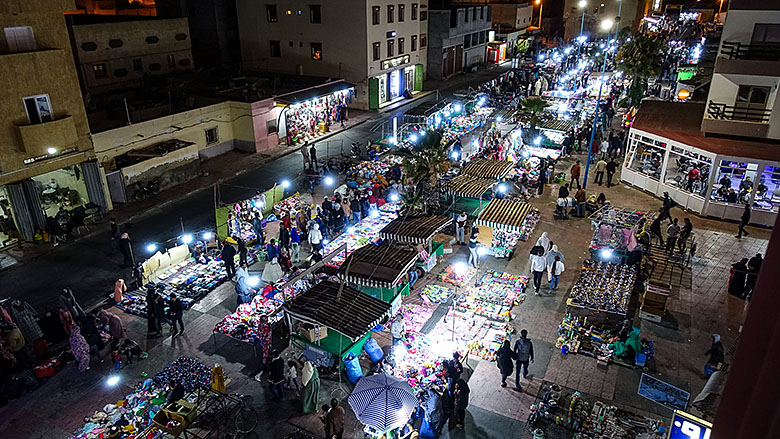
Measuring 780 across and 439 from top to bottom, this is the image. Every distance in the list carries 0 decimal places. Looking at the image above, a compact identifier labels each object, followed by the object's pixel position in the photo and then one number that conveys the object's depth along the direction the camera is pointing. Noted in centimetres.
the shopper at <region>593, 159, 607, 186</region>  2866
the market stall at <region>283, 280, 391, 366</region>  1417
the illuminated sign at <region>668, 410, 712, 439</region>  792
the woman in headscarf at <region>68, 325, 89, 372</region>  1498
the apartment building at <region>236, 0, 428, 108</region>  4291
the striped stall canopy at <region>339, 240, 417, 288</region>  1620
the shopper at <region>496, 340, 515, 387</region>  1389
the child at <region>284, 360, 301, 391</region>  1437
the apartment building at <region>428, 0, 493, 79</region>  5659
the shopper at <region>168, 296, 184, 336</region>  1642
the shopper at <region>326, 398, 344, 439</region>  1200
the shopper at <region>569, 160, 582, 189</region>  2762
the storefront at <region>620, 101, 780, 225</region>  2392
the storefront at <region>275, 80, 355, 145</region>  3678
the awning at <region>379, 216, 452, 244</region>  1919
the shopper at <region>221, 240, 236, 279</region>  1958
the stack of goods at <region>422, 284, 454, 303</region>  1854
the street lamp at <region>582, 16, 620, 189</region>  2822
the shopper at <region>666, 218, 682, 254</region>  2084
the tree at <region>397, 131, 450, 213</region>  2517
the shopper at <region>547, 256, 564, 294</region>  1867
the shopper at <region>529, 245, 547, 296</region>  1847
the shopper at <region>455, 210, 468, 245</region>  2229
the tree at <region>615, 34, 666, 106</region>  4222
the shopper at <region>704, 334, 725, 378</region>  1449
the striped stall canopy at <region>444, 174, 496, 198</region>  2327
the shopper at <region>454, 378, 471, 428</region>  1278
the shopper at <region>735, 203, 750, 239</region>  2257
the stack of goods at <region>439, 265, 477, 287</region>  1961
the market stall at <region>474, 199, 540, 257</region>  2031
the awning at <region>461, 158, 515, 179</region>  2545
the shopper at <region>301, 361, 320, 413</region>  1345
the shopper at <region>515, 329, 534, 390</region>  1400
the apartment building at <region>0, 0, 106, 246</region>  2102
